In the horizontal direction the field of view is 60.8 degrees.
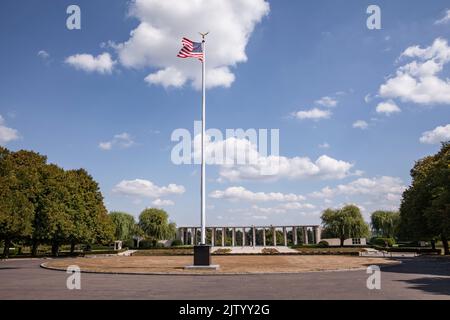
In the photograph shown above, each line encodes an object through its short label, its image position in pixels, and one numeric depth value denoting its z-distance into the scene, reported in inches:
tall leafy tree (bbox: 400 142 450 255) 1449.3
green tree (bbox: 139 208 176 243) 3362.7
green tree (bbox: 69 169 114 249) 2063.2
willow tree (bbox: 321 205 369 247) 3181.6
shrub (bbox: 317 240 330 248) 3003.9
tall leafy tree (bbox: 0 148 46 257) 1440.7
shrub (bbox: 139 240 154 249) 3195.6
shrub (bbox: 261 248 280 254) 2389.3
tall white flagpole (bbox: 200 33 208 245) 1011.3
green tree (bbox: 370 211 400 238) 3981.3
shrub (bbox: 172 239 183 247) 3467.0
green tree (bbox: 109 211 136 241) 3302.2
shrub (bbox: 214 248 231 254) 2433.6
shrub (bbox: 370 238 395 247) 2928.2
